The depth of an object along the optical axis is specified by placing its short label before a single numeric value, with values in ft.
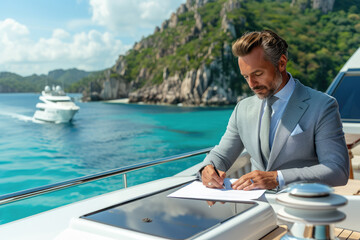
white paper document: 3.77
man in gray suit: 4.66
